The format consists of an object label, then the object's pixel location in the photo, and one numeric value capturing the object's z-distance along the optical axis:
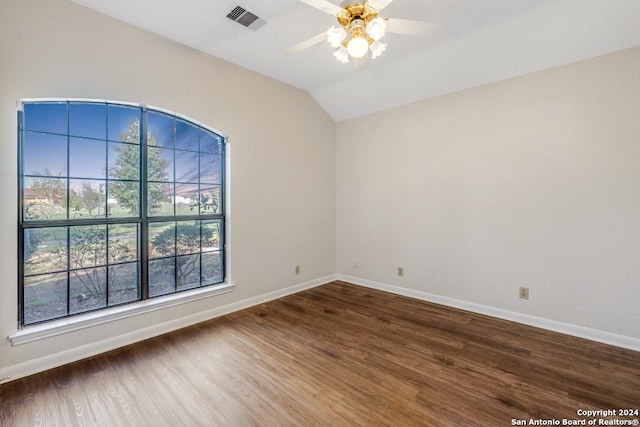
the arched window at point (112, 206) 2.37
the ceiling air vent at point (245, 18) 2.46
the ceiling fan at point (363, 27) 1.79
